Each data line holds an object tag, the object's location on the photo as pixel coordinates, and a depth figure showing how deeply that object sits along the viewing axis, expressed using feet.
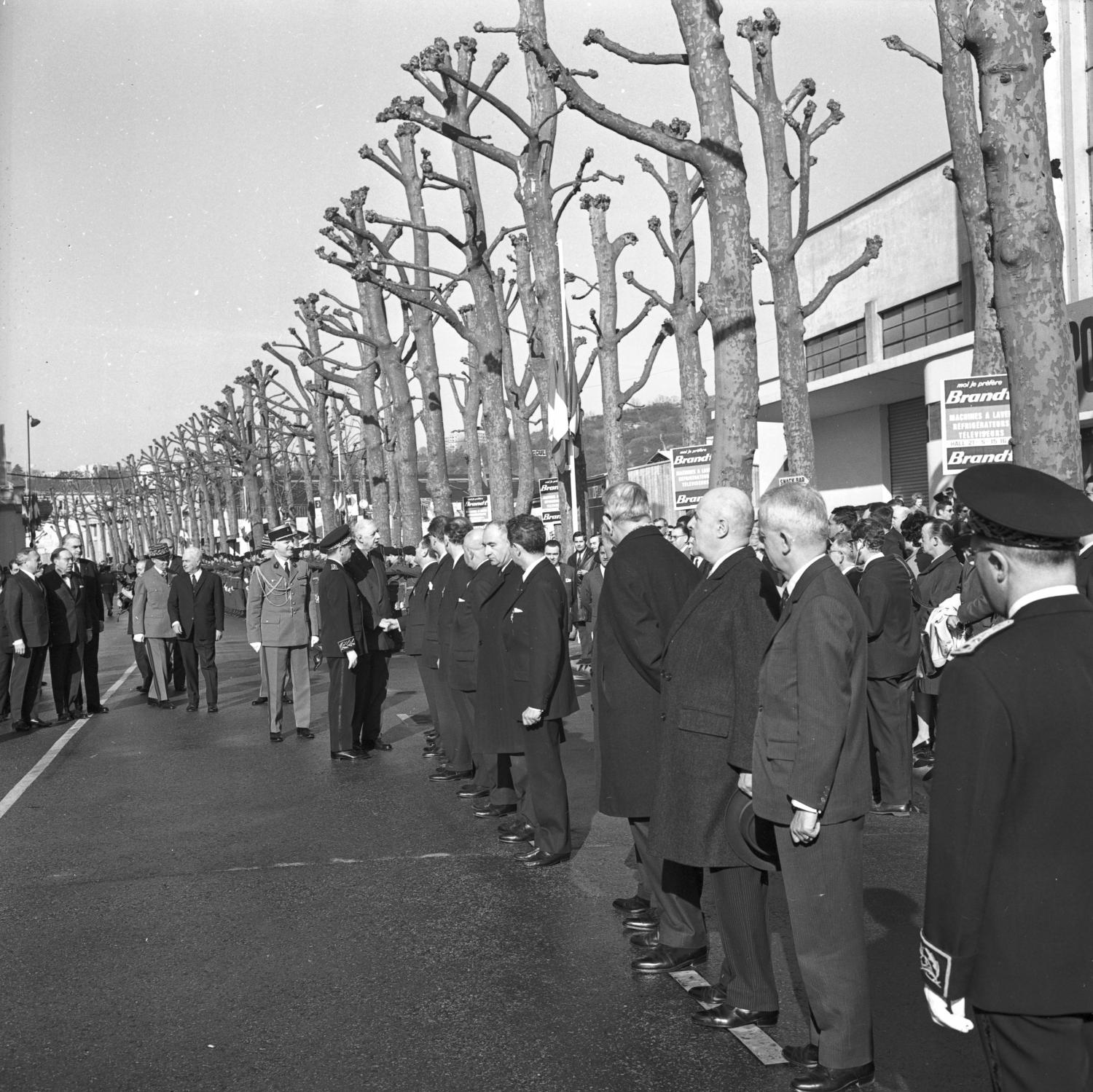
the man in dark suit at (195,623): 53.72
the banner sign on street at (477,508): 96.49
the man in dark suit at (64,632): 51.08
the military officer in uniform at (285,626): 43.86
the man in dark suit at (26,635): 49.24
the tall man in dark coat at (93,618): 53.78
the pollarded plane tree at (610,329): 90.58
